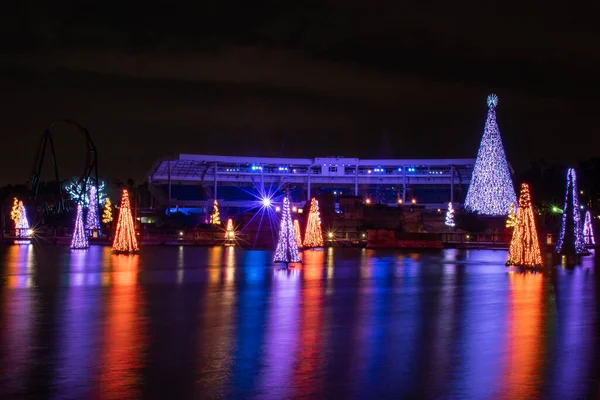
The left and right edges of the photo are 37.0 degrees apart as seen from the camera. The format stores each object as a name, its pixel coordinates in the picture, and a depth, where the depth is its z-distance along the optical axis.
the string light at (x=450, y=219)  71.82
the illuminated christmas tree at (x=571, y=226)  41.66
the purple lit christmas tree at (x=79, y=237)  47.81
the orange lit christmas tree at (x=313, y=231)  52.50
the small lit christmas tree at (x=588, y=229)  54.72
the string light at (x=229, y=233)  58.14
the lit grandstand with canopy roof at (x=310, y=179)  107.06
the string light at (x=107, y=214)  74.18
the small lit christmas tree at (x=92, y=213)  61.44
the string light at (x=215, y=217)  78.25
